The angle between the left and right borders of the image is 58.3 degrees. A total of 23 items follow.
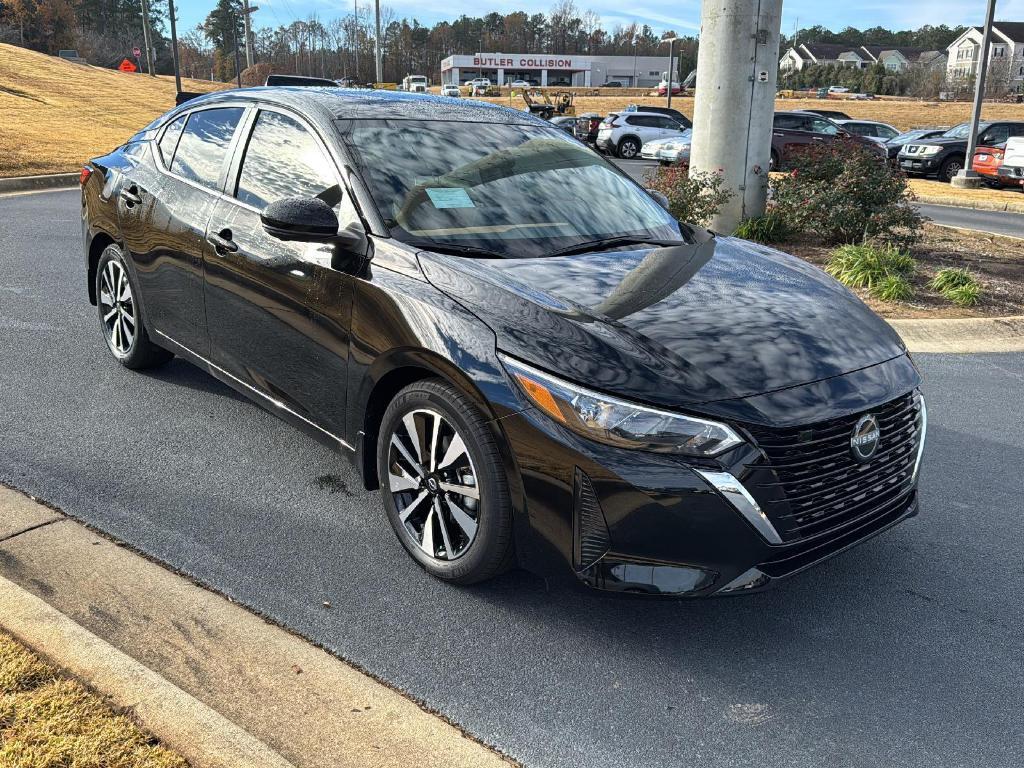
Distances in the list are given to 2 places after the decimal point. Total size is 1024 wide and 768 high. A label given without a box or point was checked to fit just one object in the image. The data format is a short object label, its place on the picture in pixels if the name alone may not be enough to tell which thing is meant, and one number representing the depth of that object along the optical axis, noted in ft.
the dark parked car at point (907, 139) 82.42
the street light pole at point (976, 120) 61.10
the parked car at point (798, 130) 78.12
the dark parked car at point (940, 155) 76.95
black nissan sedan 9.16
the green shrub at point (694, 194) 31.12
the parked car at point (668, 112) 97.97
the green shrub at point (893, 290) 25.86
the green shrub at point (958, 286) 25.76
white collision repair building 403.09
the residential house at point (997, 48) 362.12
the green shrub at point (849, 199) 30.14
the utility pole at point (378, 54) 175.61
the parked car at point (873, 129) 94.58
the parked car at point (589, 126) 104.68
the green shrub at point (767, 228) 33.35
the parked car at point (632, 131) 93.61
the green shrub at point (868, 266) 27.07
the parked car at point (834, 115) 113.19
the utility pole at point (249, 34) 164.33
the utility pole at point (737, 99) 32.30
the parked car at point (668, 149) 72.58
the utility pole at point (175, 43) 117.08
